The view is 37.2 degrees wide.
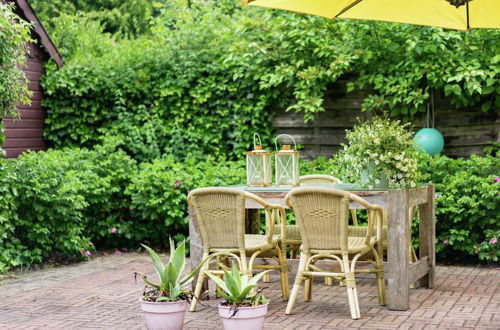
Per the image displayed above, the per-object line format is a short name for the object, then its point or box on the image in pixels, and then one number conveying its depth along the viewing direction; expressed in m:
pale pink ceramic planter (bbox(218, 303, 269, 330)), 4.64
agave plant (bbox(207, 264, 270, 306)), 4.71
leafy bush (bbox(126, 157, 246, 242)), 8.61
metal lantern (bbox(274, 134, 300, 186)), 6.21
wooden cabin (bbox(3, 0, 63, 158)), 10.14
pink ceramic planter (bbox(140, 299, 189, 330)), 4.81
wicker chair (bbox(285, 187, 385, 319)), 5.39
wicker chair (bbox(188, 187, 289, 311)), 5.66
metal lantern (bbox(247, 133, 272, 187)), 6.28
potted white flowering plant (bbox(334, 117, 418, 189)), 5.67
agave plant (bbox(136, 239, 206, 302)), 4.91
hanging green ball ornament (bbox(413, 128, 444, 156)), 8.48
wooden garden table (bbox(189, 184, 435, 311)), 5.57
